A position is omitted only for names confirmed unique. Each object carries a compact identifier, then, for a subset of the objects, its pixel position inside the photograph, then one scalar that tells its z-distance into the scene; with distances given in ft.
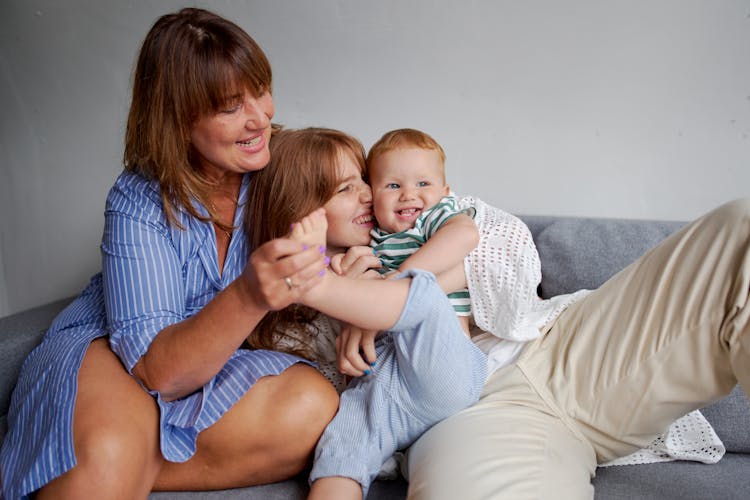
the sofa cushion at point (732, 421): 4.59
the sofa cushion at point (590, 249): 5.31
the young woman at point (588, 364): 3.59
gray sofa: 4.14
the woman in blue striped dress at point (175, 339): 3.61
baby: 4.70
